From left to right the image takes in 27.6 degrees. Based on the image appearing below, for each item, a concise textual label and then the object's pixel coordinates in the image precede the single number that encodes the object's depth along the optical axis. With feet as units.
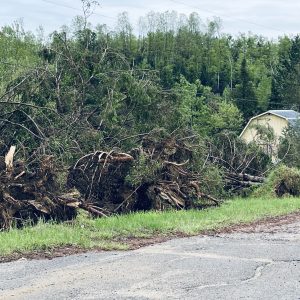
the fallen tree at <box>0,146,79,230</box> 37.63
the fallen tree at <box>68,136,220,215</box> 44.16
